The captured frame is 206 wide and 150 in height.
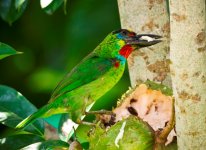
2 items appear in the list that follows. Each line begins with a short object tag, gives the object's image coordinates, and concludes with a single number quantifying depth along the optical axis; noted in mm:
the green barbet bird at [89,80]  5672
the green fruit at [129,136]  4211
